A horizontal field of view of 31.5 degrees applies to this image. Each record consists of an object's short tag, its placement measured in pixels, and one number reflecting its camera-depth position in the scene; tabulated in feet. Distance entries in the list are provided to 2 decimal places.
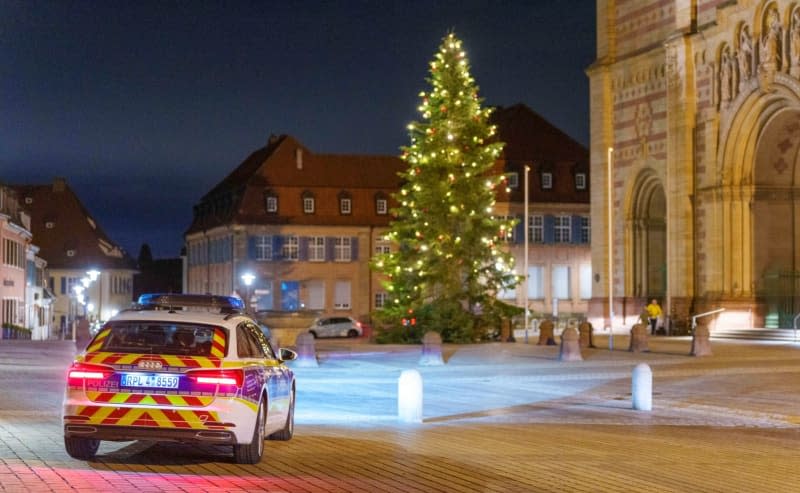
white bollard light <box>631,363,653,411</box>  73.46
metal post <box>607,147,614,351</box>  183.47
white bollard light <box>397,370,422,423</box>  63.67
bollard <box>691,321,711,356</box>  121.60
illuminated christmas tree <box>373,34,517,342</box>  154.30
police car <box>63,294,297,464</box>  43.91
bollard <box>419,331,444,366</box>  118.52
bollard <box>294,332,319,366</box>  116.87
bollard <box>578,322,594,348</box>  142.92
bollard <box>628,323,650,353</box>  131.13
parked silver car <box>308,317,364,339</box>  232.53
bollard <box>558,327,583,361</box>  118.62
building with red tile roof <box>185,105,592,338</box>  299.58
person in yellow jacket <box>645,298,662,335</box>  166.40
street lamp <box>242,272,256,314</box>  226.58
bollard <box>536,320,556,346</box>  150.61
